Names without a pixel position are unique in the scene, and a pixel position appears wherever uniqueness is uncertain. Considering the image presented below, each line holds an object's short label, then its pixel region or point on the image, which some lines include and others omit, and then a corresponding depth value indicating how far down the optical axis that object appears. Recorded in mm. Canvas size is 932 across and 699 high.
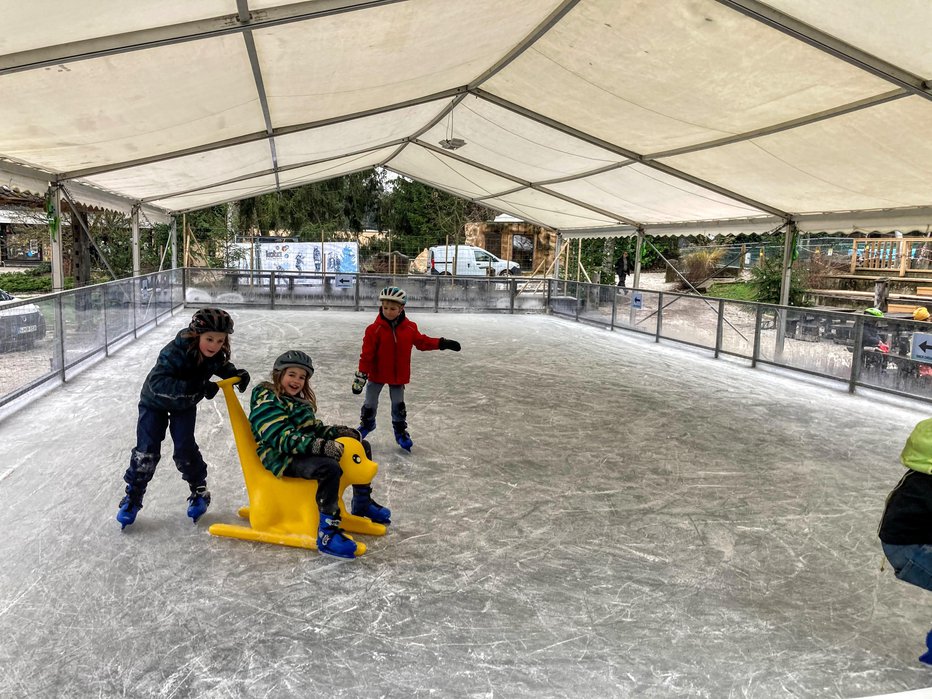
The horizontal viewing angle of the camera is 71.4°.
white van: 27078
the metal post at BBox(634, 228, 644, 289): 14359
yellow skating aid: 3473
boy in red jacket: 4910
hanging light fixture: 10530
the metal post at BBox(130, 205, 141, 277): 11961
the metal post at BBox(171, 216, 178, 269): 15906
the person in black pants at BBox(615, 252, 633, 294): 20353
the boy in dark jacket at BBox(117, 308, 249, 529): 3447
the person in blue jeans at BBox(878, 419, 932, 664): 2352
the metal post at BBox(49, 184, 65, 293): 7539
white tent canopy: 4336
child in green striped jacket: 3221
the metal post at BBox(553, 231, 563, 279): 18408
